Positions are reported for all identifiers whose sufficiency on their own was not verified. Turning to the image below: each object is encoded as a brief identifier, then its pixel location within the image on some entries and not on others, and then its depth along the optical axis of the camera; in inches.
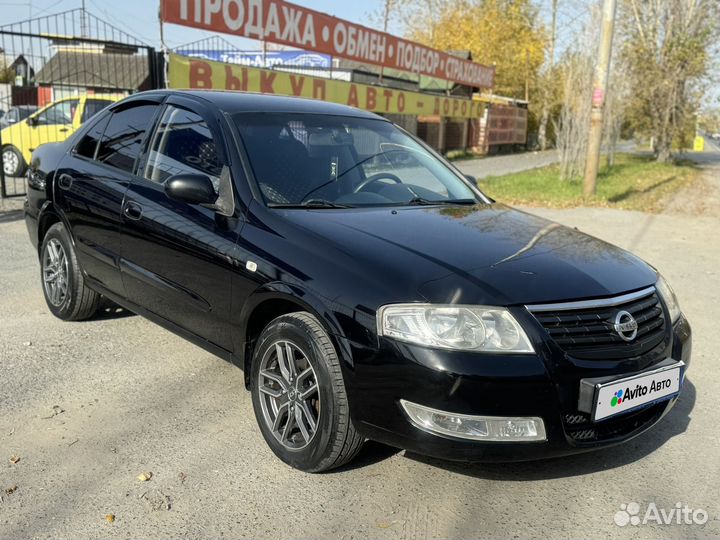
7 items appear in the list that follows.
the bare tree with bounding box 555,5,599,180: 619.5
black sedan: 106.3
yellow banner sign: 467.5
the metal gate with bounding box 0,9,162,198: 402.3
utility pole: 496.4
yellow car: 490.6
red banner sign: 478.6
